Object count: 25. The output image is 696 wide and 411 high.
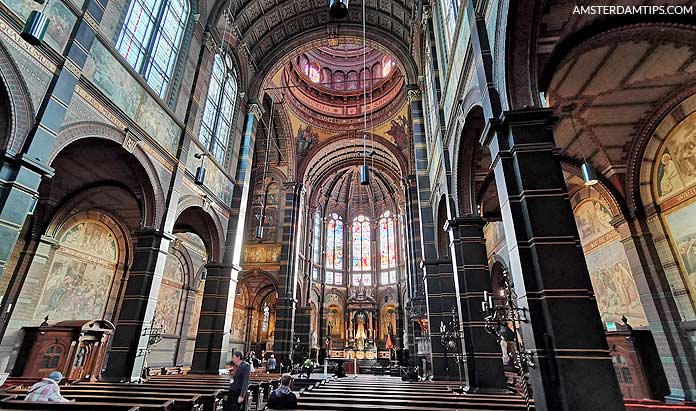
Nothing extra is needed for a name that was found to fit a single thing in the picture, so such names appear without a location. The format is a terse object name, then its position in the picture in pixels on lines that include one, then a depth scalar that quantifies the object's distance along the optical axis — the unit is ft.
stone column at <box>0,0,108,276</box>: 16.88
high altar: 87.19
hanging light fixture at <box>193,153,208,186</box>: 31.96
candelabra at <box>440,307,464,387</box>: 27.84
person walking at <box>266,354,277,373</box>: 48.02
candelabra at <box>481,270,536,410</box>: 12.96
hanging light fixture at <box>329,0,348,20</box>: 20.52
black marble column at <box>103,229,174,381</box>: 26.78
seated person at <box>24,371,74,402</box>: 14.16
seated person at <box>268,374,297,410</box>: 14.79
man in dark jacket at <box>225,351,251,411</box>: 17.39
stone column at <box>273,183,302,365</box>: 59.67
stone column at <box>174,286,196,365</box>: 47.58
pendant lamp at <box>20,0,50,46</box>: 14.71
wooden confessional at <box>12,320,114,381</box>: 29.53
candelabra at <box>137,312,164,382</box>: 27.81
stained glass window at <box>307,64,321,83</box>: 76.33
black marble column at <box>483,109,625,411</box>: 11.49
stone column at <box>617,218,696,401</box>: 23.97
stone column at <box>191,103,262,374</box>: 37.40
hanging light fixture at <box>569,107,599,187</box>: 18.76
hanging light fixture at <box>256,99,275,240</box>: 64.18
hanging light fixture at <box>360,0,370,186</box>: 35.94
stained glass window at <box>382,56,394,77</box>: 72.77
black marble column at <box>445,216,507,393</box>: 21.77
